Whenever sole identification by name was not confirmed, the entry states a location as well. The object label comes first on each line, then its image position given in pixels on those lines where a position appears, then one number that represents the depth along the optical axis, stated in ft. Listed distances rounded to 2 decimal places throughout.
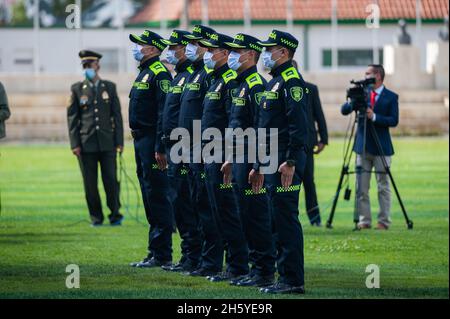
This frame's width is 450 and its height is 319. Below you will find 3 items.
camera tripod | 61.87
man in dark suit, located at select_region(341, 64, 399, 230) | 62.95
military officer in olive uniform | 65.77
